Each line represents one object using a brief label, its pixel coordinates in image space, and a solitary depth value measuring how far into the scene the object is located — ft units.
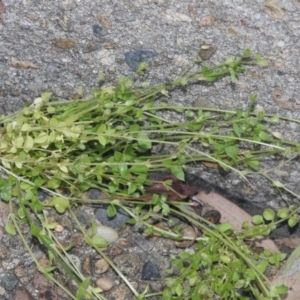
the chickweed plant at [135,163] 1.77
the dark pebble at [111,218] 1.88
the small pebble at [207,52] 1.86
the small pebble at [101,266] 1.83
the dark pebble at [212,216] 1.91
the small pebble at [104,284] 1.82
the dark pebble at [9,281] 1.79
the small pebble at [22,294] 1.79
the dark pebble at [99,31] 1.88
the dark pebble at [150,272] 1.84
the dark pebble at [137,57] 1.88
